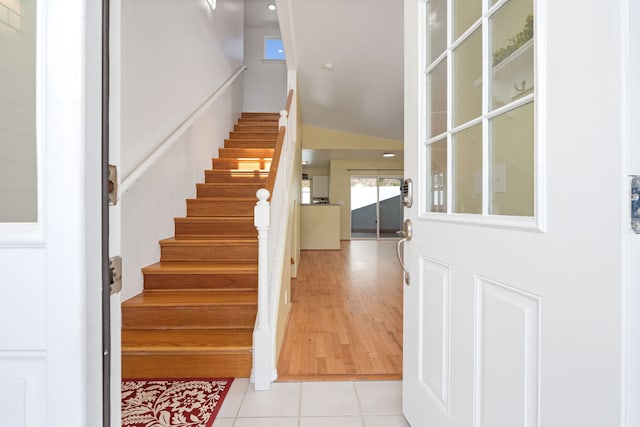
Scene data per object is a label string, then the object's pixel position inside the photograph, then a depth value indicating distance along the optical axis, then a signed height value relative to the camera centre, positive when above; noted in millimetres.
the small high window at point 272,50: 6648 +3427
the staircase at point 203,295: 1881 -632
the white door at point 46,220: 503 -15
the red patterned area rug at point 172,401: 1506 -1007
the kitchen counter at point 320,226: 7414 -370
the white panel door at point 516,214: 531 -9
